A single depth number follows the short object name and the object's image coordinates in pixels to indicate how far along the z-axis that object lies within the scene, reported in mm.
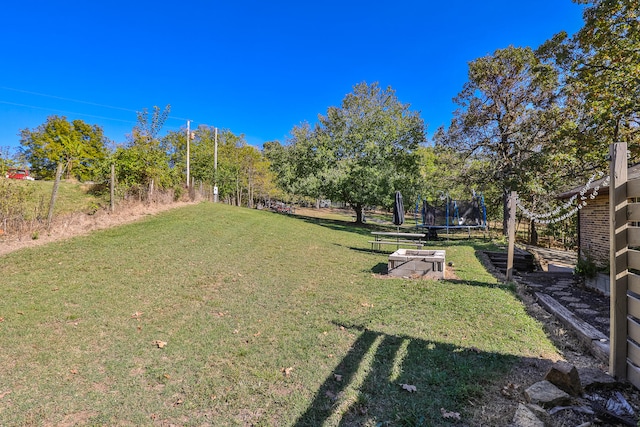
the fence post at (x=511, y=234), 7054
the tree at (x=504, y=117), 14914
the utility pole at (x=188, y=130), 20091
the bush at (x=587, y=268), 6980
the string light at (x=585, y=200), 5499
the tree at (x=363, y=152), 19656
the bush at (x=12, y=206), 7066
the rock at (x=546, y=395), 2410
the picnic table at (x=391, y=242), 9646
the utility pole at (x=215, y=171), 23883
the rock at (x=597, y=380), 2629
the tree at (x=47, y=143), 24453
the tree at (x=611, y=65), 8391
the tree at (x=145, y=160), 12062
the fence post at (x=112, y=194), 10065
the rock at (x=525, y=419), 2166
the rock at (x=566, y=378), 2527
